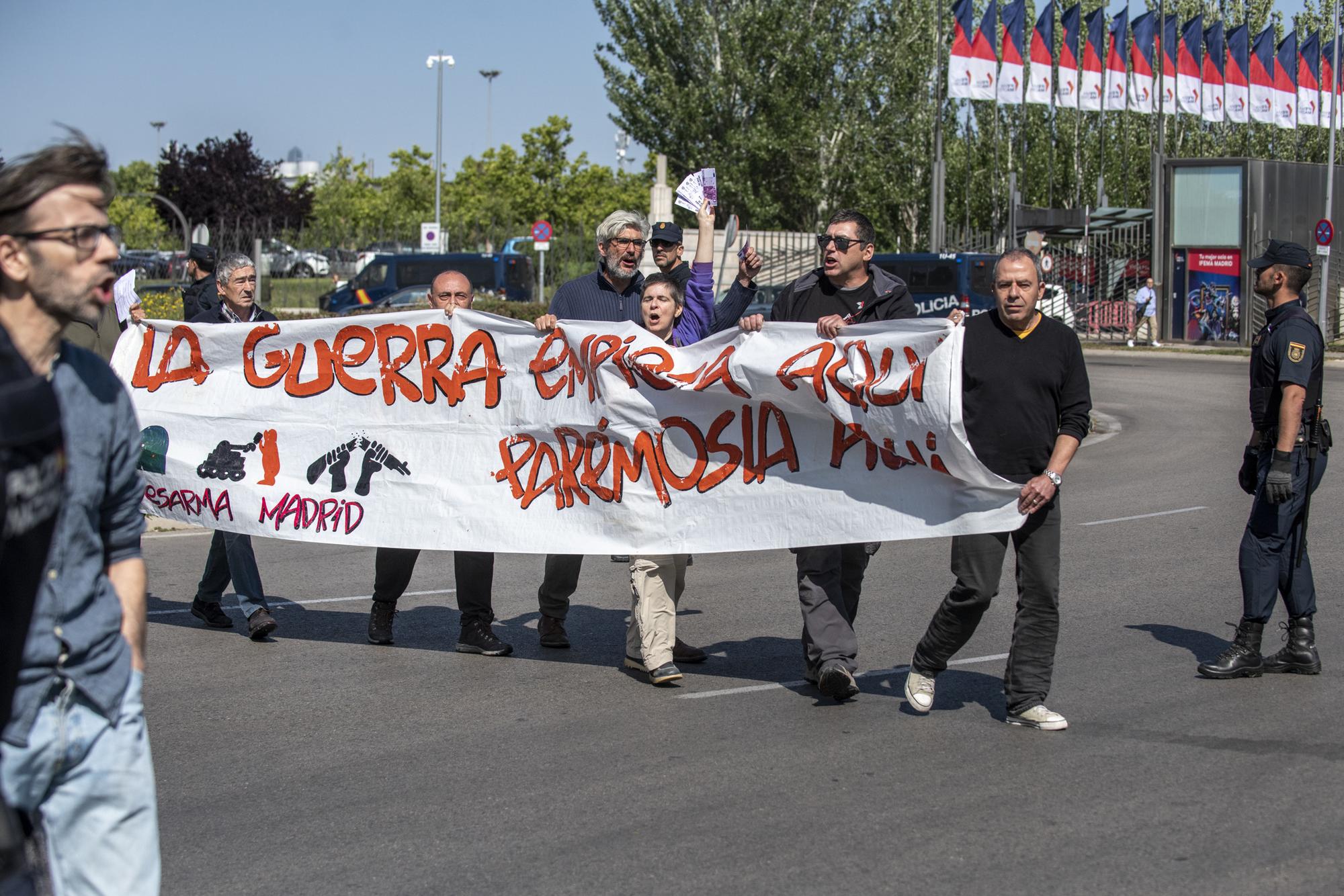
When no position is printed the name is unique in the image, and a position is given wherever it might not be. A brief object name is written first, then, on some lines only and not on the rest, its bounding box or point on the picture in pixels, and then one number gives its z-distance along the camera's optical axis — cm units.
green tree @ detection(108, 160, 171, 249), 6594
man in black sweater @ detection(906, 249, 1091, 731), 554
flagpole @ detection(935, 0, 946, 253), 3928
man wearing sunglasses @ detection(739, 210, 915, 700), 603
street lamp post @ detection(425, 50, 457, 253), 5847
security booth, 3647
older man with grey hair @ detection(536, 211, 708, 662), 719
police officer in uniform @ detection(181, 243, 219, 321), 859
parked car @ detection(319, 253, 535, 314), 3988
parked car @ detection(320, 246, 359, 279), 5275
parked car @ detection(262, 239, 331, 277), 4616
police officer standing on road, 627
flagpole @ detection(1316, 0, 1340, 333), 3594
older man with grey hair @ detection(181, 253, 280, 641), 732
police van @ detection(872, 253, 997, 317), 3669
